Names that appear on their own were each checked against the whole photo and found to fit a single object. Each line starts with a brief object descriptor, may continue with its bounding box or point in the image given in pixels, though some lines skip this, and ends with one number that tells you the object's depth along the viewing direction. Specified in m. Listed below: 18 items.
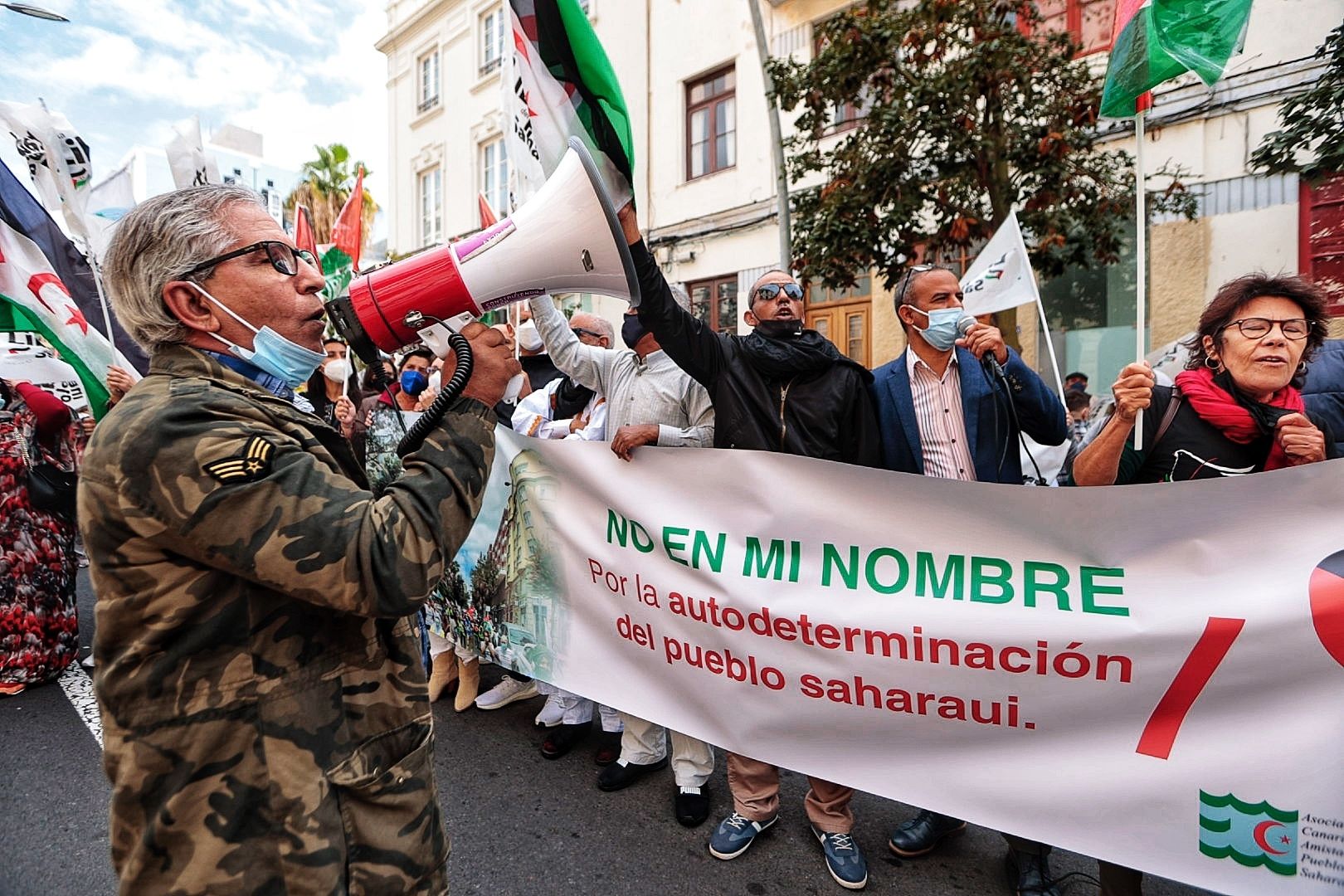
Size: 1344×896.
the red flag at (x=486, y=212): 4.27
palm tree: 25.25
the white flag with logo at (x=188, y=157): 3.69
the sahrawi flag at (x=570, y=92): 2.14
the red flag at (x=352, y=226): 5.45
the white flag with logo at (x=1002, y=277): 4.63
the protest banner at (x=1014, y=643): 1.75
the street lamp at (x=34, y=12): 8.27
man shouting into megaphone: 1.06
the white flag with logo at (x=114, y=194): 4.82
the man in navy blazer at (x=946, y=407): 2.54
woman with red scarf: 1.93
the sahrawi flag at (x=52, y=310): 3.48
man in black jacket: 2.56
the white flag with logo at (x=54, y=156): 3.75
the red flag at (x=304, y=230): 4.72
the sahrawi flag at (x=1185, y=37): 1.97
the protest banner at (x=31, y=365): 4.00
